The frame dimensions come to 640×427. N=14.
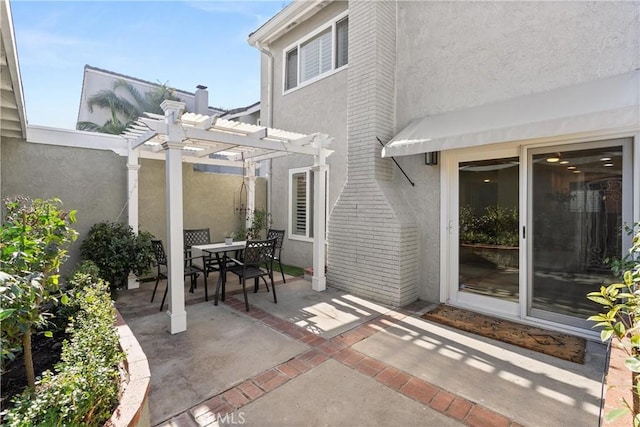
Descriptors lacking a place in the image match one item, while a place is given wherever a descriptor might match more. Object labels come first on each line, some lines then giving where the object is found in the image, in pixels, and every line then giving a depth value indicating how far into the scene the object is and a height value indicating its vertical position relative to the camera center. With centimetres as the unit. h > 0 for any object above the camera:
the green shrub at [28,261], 258 -54
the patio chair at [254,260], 742 -130
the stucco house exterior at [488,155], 550 +126
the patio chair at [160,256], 752 -118
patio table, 784 -111
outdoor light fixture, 762 +131
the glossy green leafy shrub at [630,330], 169 -83
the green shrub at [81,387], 239 -157
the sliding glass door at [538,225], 568 -32
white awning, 473 +169
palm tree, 2255 +824
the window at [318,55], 1058 +591
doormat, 532 -244
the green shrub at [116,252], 815 -117
